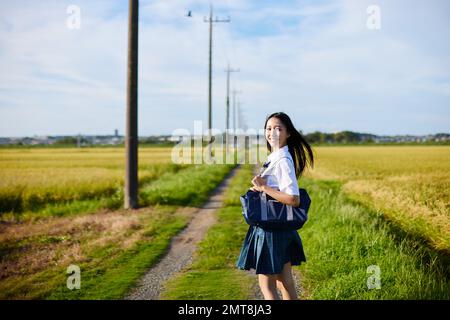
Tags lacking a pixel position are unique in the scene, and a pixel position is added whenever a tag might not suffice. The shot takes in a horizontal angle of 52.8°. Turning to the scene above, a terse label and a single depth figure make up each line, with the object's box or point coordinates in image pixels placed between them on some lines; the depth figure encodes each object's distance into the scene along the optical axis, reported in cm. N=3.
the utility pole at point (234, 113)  6722
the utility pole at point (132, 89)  1222
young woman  338
